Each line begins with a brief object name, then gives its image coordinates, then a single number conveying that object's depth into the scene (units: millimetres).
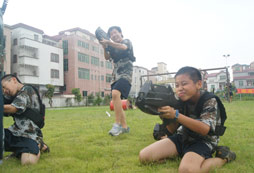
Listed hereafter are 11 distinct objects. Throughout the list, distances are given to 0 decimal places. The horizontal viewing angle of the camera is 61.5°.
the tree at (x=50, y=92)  28359
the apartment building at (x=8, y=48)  26812
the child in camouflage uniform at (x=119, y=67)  4062
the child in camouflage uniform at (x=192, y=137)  1907
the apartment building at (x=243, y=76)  52469
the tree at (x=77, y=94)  32750
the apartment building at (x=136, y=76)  57875
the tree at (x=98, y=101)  31395
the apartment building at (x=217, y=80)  60531
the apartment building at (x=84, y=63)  35719
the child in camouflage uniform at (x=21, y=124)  2395
